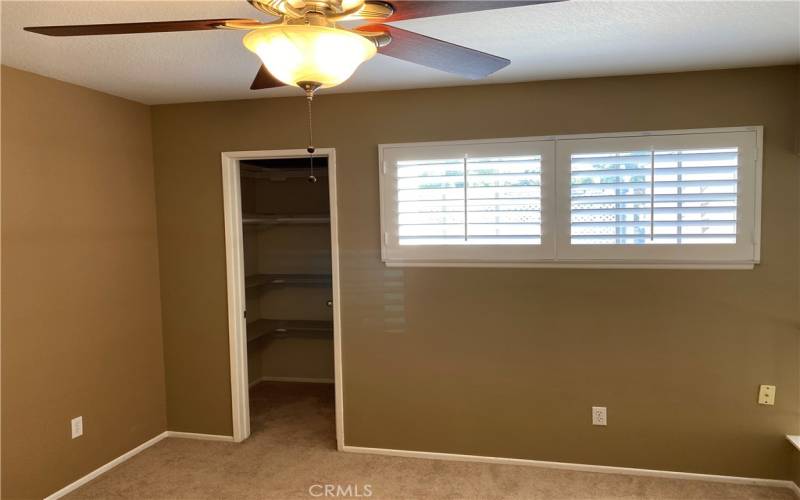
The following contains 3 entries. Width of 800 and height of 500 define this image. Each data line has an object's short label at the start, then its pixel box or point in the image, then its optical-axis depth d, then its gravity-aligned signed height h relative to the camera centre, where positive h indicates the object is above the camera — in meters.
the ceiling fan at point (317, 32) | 1.25 +0.51
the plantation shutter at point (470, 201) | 3.13 +0.10
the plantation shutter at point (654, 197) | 2.88 +0.10
